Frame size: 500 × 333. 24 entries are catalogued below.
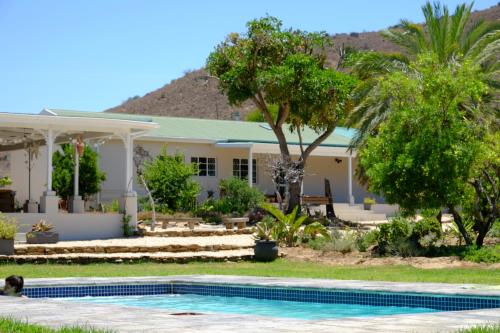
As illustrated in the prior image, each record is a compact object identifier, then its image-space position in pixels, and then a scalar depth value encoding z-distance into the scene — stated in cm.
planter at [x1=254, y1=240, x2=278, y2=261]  2181
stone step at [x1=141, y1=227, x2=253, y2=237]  2661
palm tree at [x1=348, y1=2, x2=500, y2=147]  2803
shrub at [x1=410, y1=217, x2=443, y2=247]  2197
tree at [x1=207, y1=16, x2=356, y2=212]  3144
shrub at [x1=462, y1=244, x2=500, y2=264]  1955
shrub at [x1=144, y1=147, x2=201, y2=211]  3212
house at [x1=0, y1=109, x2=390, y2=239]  2560
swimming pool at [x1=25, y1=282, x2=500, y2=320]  1245
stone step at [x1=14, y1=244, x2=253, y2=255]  2142
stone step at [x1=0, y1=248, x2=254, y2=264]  2092
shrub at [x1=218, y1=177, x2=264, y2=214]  3312
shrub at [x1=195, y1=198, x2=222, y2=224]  3152
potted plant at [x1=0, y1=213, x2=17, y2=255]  2067
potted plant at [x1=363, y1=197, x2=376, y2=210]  3778
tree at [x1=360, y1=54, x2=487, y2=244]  2055
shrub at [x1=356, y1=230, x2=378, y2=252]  2264
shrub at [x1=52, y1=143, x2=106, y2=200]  3038
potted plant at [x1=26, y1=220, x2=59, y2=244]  2286
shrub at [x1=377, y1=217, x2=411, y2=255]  2178
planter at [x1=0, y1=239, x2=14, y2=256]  2067
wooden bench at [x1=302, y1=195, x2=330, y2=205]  3494
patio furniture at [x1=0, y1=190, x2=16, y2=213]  2645
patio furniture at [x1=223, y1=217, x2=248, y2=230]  2880
